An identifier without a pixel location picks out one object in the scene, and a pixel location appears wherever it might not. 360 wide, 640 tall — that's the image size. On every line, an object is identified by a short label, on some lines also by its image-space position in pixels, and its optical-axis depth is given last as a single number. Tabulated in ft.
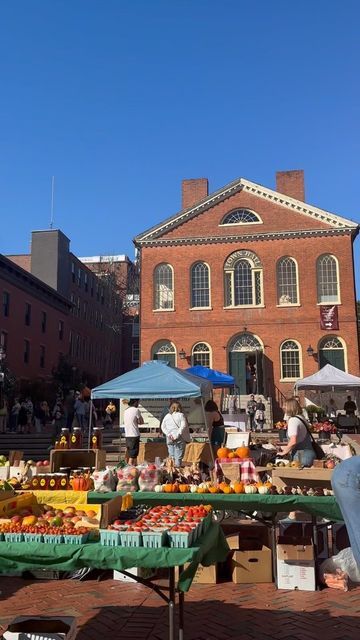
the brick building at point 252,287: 90.58
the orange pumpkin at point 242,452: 25.71
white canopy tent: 59.82
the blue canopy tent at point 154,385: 37.27
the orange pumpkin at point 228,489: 20.43
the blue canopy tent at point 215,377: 57.82
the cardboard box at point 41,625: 12.79
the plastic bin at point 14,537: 13.30
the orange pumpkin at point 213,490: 20.48
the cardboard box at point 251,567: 20.16
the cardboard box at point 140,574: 19.69
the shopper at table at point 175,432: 34.76
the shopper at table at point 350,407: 67.51
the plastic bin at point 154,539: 12.42
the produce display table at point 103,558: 12.09
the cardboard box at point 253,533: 21.17
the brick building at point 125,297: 197.98
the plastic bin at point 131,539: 12.63
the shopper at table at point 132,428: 37.81
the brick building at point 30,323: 118.56
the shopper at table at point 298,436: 23.39
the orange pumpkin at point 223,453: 26.15
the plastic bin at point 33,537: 13.25
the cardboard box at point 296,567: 19.33
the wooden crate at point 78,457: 31.55
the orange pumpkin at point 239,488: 20.38
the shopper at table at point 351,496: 9.68
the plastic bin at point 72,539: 13.03
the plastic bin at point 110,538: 12.77
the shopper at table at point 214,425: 38.88
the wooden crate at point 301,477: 20.84
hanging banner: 89.45
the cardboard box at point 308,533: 20.44
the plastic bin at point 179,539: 12.45
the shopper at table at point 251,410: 74.73
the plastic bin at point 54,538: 13.02
